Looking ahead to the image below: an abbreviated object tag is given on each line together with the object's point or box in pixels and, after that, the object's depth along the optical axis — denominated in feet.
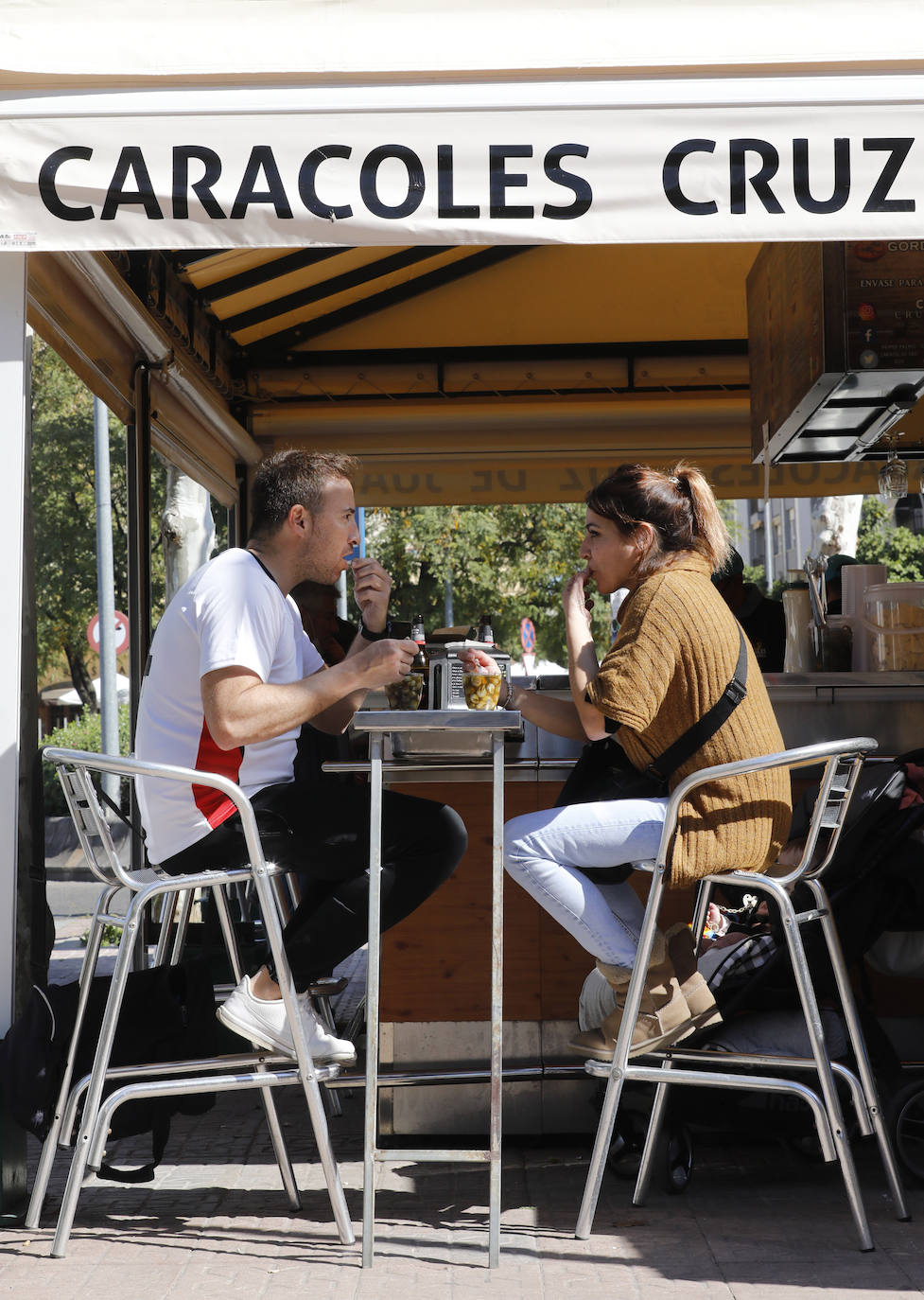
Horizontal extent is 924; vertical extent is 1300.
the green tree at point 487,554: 78.74
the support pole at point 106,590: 39.55
